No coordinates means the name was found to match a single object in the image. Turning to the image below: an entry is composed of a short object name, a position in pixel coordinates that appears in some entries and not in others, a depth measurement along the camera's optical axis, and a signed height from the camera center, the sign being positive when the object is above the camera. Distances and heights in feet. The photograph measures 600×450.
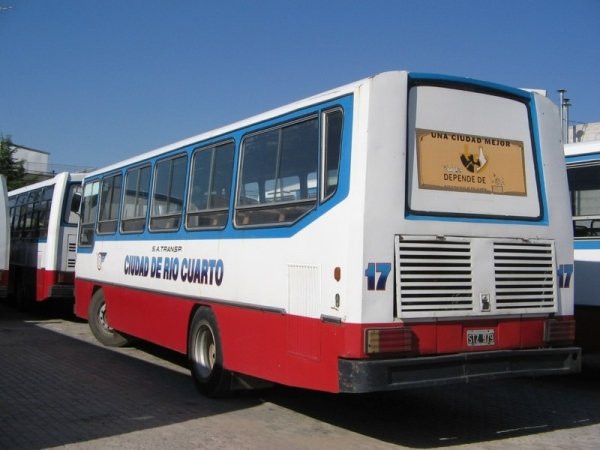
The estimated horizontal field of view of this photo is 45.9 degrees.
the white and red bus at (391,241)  19.01 +2.04
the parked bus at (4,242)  47.73 +3.26
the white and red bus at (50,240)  49.39 +3.78
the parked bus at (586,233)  28.60 +3.64
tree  131.95 +23.52
